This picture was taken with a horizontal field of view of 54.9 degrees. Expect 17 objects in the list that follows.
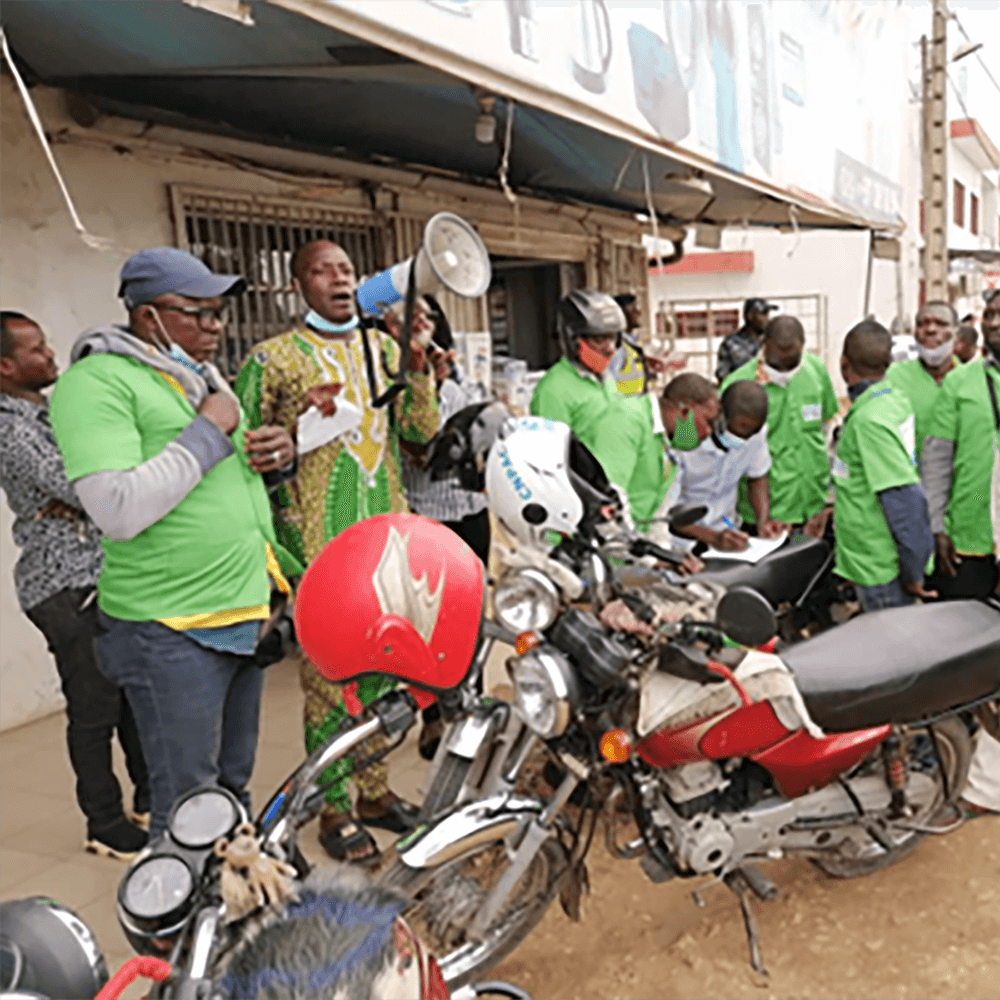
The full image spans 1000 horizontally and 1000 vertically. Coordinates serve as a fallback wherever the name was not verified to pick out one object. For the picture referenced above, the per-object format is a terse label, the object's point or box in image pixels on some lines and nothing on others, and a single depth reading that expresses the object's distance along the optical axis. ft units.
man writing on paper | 13.10
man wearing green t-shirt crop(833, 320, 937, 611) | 10.18
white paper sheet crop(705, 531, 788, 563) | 12.12
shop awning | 9.12
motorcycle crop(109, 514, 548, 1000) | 4.09
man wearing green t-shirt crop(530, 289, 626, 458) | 11.74
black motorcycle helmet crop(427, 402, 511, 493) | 8.34
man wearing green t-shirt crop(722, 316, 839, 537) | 15.44
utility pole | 36.19
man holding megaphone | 9.36
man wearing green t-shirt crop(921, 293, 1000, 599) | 12.35
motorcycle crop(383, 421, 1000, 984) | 6.91
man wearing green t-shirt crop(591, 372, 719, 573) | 11.60
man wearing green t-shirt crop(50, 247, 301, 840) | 6.79
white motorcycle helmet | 7.39
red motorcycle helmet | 5.73
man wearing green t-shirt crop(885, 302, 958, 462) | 13.96
